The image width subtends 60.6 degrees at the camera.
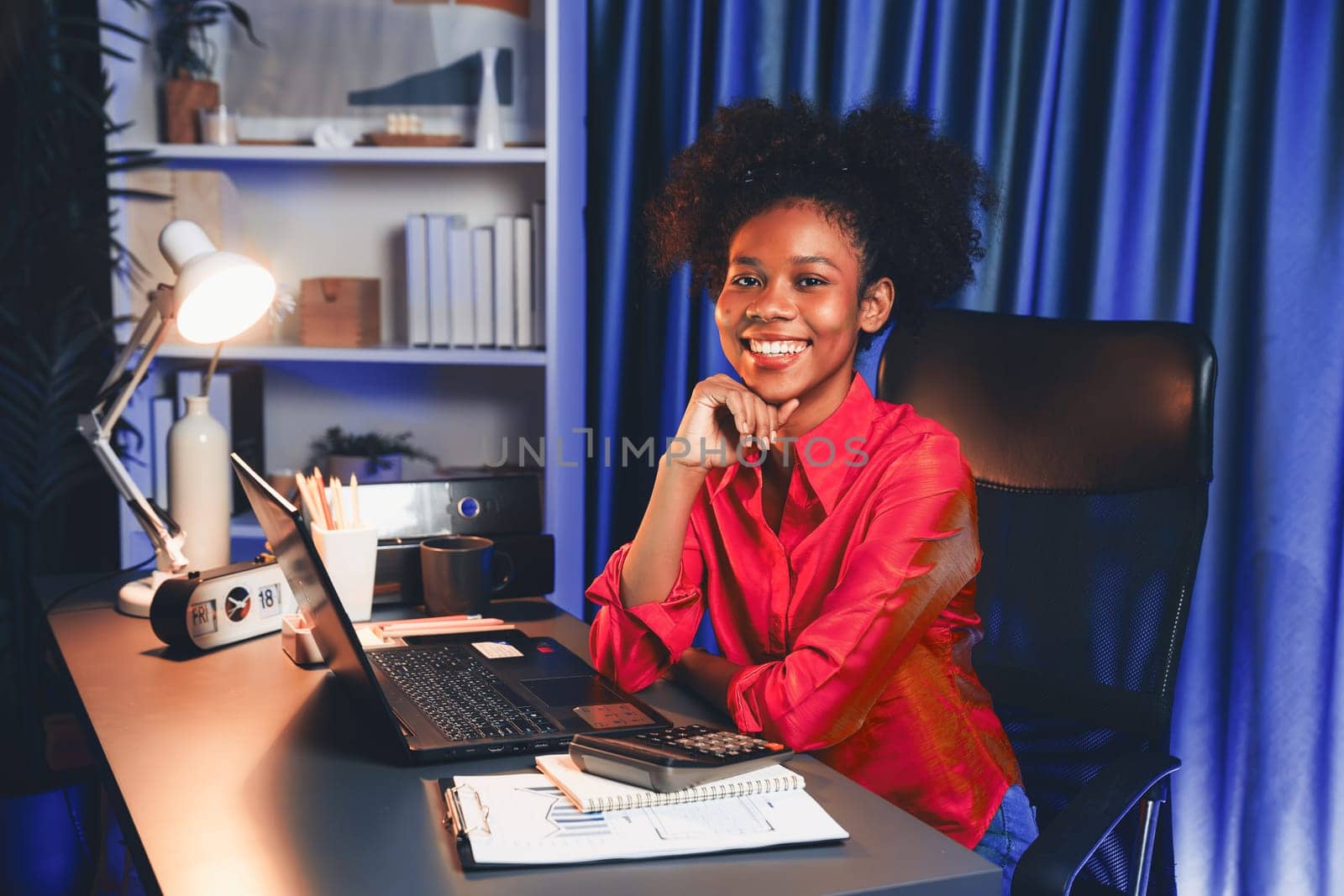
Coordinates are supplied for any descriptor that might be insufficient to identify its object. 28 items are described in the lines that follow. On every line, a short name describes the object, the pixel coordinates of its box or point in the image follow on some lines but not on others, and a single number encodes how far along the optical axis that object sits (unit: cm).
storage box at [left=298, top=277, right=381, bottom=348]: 230
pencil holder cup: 139
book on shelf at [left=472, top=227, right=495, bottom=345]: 229
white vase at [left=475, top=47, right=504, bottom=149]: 229
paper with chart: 79
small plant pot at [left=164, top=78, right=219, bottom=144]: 230
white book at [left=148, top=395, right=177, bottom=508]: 228
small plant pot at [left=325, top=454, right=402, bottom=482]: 230
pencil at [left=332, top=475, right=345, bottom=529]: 143
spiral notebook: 85
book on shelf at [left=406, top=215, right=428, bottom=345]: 229
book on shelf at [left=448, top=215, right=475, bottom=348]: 229
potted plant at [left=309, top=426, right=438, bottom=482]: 231
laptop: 97
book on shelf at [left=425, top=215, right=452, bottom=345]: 228
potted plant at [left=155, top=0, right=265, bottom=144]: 230
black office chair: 131
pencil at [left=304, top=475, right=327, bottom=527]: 141
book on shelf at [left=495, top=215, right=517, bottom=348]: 227
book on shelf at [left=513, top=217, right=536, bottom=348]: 227
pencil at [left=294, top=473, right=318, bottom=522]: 141
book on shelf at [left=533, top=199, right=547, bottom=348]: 226
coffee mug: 147
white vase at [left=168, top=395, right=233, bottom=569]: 160
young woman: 117
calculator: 86
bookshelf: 229
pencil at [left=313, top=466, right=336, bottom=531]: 142
